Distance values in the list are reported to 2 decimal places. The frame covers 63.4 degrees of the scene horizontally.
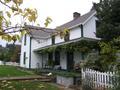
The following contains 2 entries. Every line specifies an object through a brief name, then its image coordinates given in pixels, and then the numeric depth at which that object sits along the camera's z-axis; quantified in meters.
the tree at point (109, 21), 7.67
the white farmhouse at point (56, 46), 9.66
